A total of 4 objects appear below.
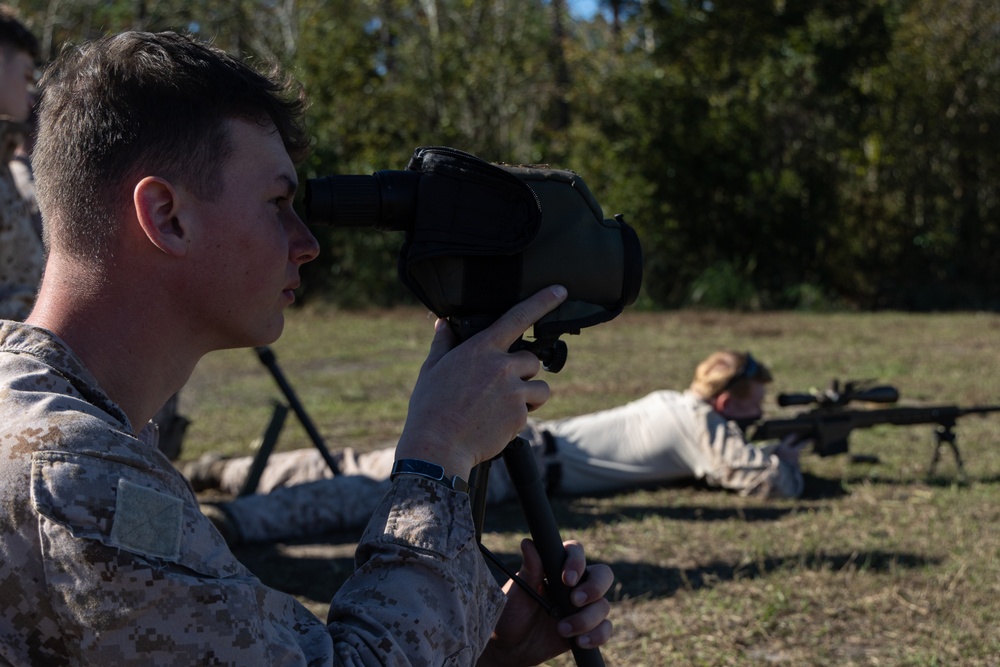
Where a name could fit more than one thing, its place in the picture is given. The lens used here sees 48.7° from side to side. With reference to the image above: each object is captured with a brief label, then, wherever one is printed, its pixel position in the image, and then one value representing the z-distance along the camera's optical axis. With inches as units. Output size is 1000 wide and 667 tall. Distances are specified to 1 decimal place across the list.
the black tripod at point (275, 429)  185.8
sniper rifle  224.7
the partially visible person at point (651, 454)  214.7
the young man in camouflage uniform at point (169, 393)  46.4
